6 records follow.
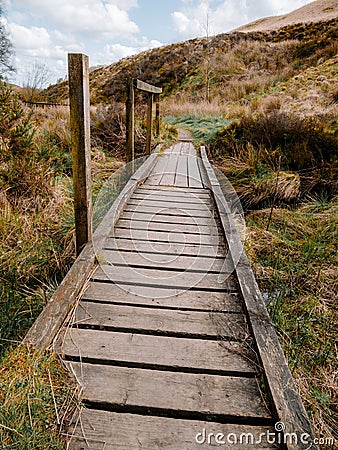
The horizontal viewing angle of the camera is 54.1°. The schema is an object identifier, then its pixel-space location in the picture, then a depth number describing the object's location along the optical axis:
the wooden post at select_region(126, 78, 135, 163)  4.28
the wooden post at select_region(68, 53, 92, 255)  2.18
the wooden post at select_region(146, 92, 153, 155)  5.77
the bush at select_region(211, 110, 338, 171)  5.80
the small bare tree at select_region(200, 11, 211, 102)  16.84
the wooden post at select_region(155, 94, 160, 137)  7.85
